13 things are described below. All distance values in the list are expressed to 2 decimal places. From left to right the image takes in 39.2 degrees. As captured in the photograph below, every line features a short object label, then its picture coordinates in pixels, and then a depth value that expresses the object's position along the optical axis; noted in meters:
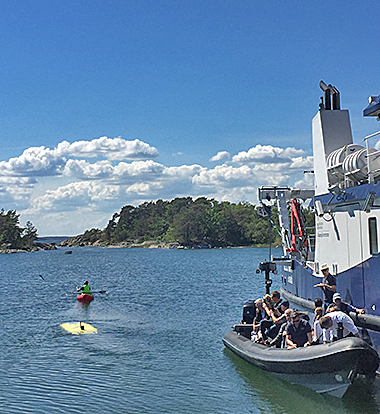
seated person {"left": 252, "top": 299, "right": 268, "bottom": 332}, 14.79
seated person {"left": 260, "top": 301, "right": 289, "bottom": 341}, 13.47
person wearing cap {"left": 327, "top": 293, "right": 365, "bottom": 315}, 12.44
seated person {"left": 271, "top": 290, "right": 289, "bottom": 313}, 14.31
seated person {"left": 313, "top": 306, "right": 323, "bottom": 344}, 11.48
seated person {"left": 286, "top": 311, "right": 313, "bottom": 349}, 12.11
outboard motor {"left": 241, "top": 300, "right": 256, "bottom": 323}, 16.33
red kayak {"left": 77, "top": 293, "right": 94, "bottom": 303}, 30.02
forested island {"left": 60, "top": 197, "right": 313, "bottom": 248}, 146.12
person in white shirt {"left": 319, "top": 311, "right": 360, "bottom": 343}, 11.12
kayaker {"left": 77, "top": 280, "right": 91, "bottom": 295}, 30.72
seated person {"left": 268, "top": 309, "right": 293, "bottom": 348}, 12.52
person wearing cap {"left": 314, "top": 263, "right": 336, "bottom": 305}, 14.33
